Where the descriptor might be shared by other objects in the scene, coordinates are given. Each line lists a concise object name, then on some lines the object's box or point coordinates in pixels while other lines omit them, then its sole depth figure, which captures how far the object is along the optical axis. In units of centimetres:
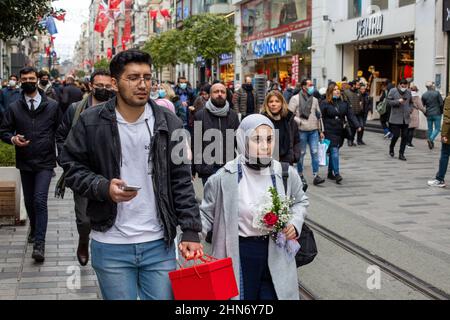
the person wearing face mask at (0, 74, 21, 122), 1598
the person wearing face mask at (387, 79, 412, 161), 1670
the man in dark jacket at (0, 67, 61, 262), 724
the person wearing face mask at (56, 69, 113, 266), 656
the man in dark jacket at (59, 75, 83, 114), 1791
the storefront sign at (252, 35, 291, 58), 3488
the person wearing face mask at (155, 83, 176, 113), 1239
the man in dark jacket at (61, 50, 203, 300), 364
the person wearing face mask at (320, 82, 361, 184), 1286
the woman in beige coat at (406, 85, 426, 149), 1773
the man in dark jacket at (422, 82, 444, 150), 1884
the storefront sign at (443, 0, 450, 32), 2128
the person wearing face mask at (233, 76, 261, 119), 1883
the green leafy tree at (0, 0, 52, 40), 999
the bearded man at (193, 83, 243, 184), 848
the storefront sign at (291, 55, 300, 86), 3268
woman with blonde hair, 887
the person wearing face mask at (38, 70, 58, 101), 1499
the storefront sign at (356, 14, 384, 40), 2577
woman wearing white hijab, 436
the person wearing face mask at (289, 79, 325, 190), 1260
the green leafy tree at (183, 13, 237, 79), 3881
